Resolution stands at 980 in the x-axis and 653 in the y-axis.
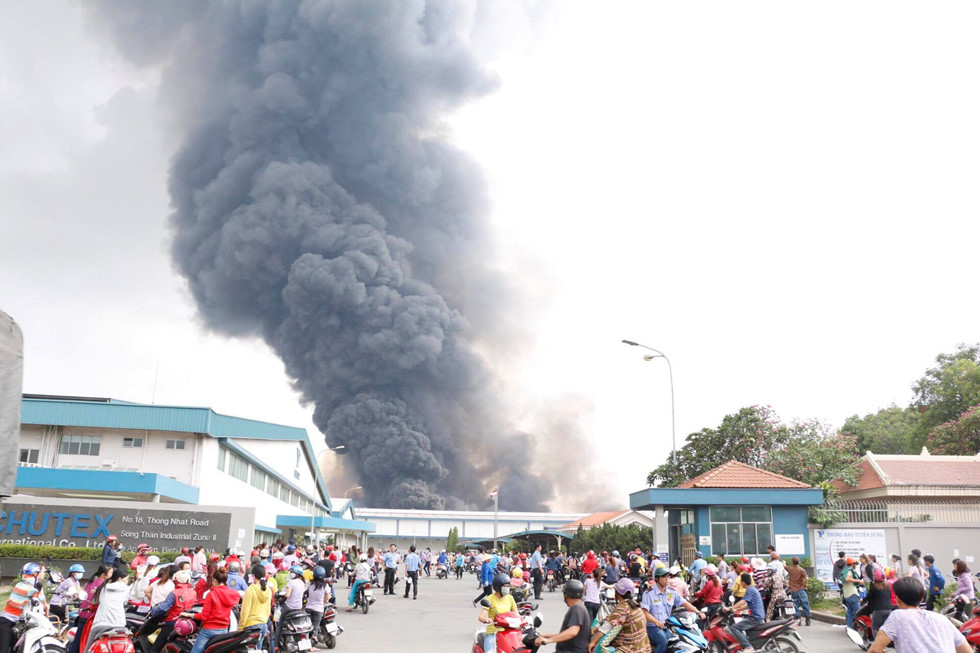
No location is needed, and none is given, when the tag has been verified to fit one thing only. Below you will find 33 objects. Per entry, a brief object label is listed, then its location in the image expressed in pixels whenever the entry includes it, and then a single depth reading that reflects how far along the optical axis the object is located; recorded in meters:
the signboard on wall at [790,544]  26.33
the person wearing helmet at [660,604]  10.00
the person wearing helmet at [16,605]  9.16
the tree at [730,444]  40.97
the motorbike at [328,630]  13.62
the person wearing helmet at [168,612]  10.27
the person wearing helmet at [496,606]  8.73
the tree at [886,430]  62.16
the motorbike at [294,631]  12.41
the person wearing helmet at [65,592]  11.22
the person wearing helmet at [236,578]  11.91
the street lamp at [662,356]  28.35
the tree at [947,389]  51.94
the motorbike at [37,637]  9.28
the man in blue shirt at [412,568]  25.81
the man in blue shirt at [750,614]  10.41
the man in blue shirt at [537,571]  24.99
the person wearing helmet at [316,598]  13.82
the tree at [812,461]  38.06
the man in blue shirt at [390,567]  27.08
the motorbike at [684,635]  9.84
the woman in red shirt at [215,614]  9.53
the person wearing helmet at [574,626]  7.29
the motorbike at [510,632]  8.49
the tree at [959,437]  48.12
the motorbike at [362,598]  20.50
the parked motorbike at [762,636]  10.54
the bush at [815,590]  21.88
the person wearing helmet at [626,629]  7.81
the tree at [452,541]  77.75
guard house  26.75
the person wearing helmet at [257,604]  9.98
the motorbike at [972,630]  9.09
